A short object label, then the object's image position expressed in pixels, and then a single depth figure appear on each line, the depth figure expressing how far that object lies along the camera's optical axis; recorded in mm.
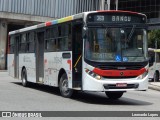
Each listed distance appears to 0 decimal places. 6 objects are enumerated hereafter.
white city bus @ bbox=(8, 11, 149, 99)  14641
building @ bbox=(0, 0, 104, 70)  49906
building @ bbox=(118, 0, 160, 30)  68375
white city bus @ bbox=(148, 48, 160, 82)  30406
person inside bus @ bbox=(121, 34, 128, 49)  14844
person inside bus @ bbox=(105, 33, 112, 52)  14686
